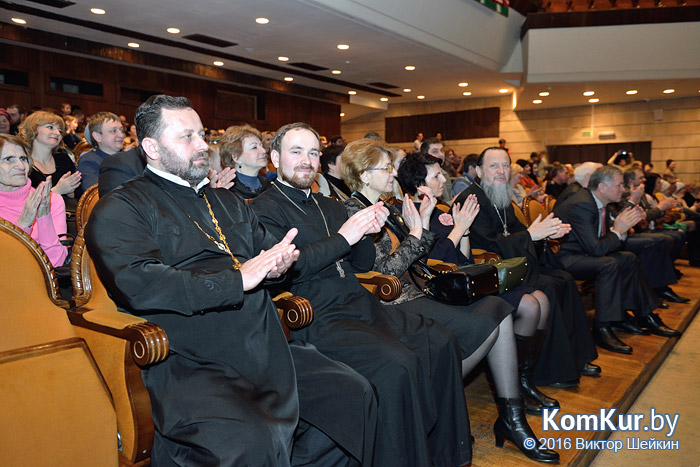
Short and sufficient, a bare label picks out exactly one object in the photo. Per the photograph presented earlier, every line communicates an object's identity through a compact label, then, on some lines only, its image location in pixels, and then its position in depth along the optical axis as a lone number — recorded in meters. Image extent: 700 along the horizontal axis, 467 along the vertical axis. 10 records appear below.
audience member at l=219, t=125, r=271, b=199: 3.87
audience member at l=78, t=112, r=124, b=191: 3.97
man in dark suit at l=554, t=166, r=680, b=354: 3.82
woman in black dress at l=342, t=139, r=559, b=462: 2.28
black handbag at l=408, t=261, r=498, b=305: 2.36
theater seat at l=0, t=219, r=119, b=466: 1.45
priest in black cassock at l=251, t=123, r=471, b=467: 1.82
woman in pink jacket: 2.56
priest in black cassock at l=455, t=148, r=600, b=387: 2.97
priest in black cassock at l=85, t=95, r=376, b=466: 1.48
